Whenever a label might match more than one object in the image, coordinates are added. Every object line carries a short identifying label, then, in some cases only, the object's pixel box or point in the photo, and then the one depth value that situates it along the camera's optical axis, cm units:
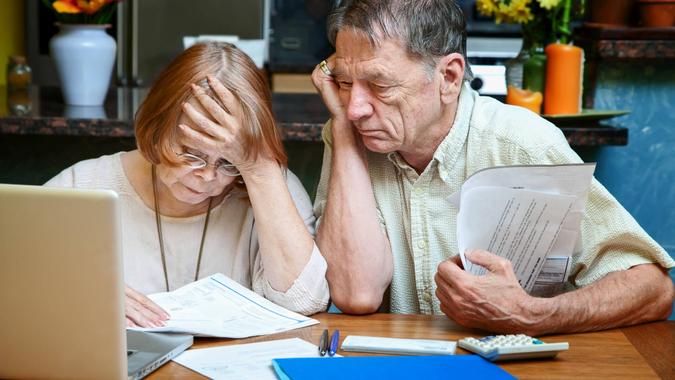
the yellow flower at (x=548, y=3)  256
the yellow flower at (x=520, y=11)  258
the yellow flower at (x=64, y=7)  284
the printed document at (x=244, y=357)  136
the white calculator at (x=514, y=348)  142
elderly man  158
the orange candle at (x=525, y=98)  258
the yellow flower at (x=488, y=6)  265
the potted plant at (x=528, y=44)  259
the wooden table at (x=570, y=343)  140
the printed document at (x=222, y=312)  153
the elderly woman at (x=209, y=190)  167
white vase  293
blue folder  133
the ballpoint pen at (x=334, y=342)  145
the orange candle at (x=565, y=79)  257
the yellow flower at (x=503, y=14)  261
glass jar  336
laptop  114
